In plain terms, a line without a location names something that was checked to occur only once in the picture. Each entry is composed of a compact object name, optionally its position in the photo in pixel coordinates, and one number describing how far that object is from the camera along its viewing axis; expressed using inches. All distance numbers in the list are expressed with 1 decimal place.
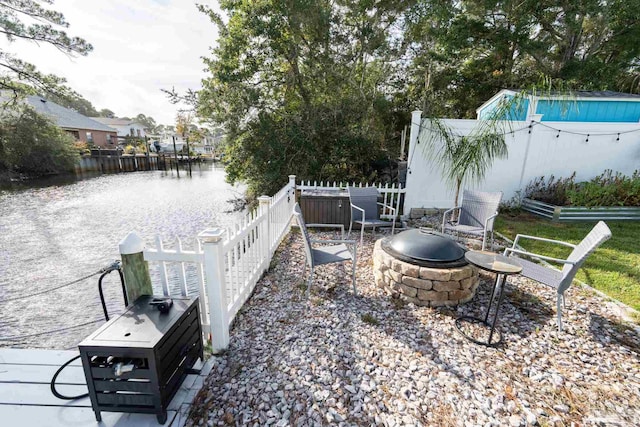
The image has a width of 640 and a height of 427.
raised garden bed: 227.9
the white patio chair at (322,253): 114.0
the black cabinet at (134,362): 59.4
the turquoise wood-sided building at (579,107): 233.9
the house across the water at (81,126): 1046.4
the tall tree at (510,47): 354.9
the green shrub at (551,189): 242.1
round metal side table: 90.3
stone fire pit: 112.7
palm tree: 199.3
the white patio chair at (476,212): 164.7
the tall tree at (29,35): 353.1
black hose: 70.4
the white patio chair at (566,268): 94.7
